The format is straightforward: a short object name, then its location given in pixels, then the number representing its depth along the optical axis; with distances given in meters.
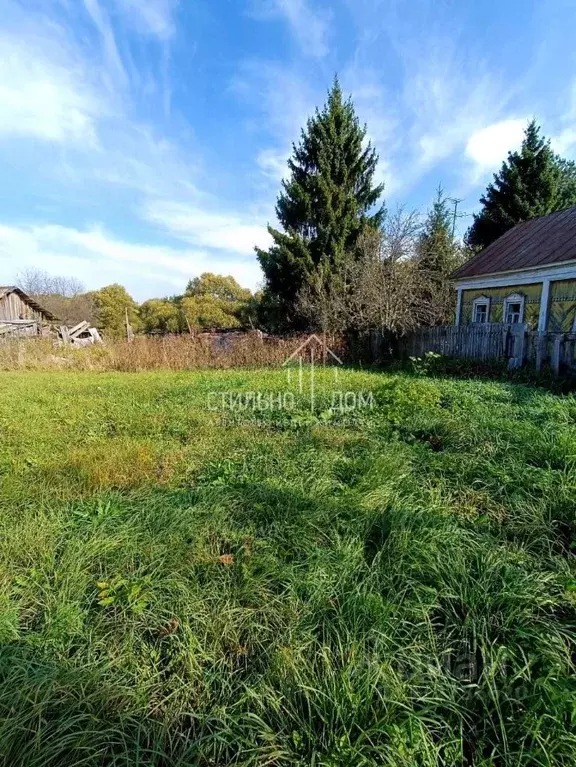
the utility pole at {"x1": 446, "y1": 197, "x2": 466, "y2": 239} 18.19
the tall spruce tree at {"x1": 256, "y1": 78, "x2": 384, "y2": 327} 15.20
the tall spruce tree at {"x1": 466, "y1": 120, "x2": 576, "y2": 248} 17.36
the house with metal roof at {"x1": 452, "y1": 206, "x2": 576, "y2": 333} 9.45
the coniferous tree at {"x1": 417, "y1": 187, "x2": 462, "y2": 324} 13.94
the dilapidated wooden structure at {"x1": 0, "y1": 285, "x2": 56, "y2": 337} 19.93
